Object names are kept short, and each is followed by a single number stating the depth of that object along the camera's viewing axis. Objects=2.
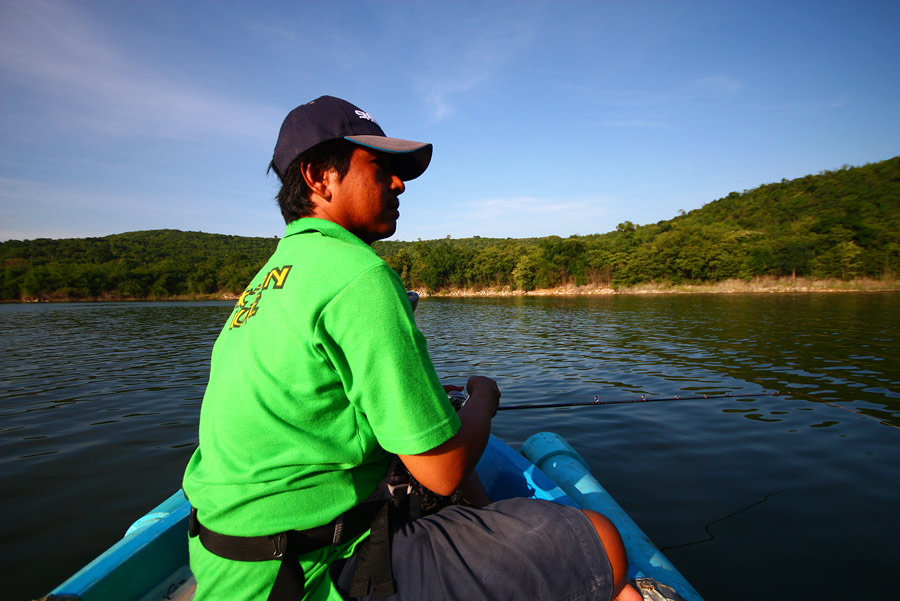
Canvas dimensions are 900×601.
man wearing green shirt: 1.09
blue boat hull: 1.92
